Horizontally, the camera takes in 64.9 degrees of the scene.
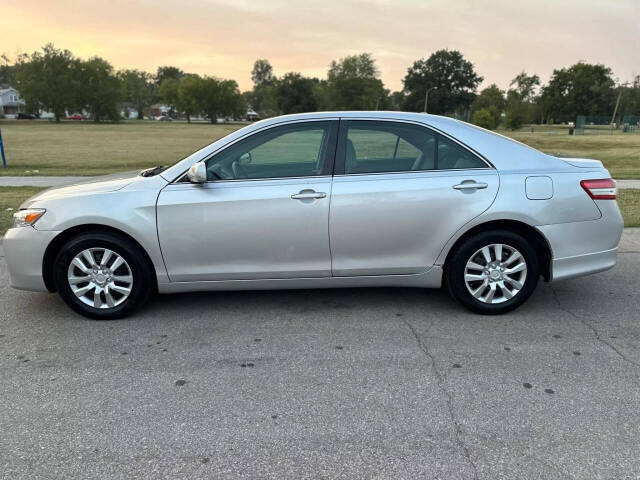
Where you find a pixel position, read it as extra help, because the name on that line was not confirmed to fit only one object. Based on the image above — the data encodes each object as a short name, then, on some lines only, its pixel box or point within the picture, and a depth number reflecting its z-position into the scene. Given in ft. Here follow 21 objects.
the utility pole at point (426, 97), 342.97
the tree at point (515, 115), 222.28
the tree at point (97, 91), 311.06
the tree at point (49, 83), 301.22
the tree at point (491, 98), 313.53
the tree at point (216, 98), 362.33
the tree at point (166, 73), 529.24
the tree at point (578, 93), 298.35
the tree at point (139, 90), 428.15
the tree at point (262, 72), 542.16
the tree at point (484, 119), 189.26
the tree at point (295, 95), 338.95
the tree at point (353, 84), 331.98
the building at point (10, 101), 381.19
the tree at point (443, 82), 359.46
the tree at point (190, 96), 359.66
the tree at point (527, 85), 349.82
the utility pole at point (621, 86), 266.16
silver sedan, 12.84
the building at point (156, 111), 483.92
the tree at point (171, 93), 375.86
